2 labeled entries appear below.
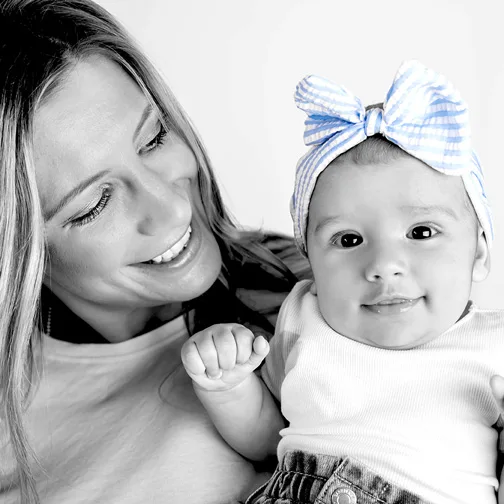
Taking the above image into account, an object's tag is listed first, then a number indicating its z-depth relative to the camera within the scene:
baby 0.54
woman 0.61
